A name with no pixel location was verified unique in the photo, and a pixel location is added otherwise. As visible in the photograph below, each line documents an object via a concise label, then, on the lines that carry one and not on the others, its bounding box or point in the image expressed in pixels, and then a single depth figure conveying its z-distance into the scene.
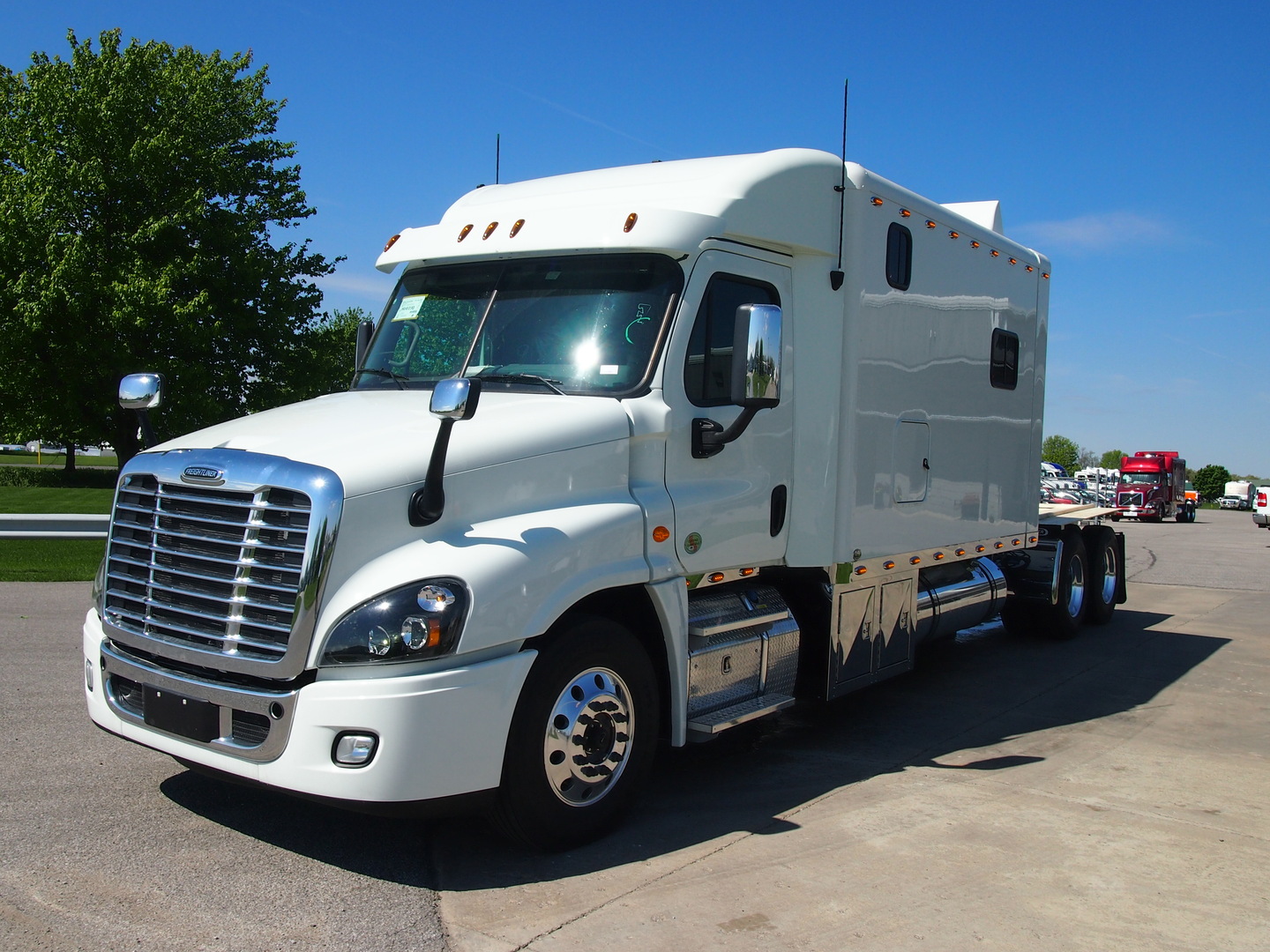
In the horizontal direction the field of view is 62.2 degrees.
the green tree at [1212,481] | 106.81
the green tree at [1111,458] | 165.10
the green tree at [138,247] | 26.81
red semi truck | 49.59
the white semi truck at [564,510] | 3.97
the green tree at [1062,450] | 131.62
